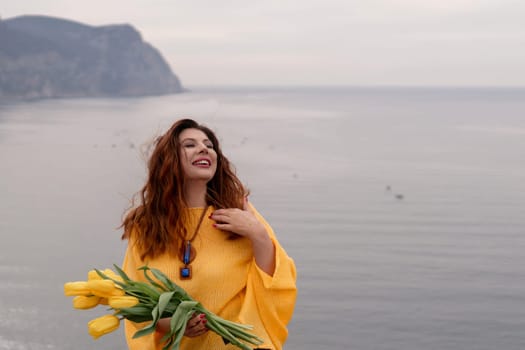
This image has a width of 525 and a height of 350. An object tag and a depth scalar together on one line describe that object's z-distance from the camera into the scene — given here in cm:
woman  302
